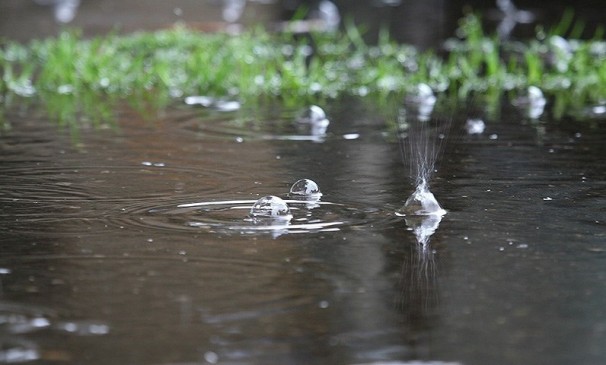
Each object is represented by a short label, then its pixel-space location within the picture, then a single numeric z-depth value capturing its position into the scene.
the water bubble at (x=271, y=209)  7.95
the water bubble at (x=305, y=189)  8.73
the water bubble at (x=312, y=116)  12.98
